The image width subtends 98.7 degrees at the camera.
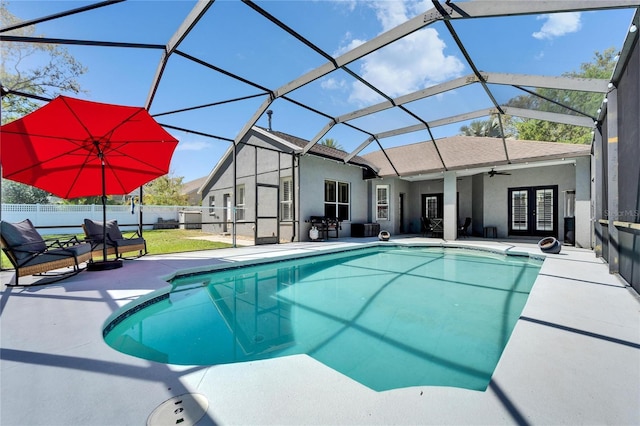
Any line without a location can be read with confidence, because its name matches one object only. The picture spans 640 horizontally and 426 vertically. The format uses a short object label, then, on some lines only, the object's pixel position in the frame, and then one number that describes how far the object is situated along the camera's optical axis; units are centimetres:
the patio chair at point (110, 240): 584
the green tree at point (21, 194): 1611
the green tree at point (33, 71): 1159
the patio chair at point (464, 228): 1246
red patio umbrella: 406
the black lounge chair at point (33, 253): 404
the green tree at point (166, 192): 2352
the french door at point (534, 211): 1123
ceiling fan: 1186
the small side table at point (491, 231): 1236
